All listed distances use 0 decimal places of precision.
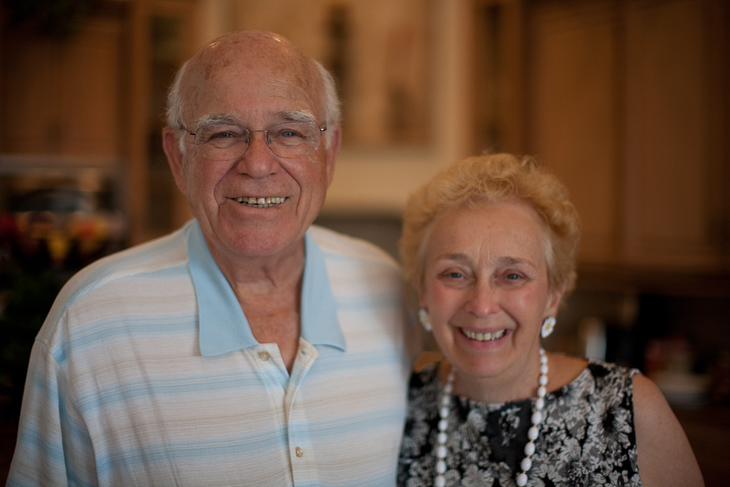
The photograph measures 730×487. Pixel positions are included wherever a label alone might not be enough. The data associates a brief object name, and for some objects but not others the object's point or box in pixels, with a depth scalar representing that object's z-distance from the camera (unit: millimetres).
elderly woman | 1342
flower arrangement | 1597
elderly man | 1237
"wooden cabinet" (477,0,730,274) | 2688
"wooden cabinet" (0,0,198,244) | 4035
